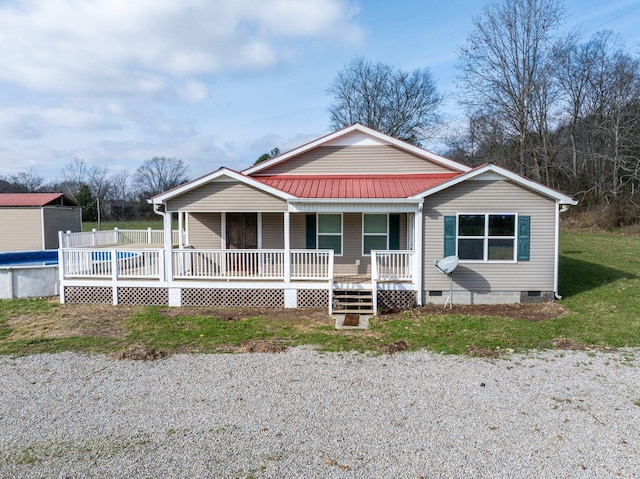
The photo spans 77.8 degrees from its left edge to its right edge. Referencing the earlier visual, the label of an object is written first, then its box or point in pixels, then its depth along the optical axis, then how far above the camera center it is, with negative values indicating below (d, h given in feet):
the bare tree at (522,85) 99.25 +34.31
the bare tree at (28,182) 198.12 +20.47
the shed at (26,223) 63.00 -0.21
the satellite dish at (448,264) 31.83 -3.45
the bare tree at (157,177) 226.38 +26.16
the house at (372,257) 33.30 -3.14
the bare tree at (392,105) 132.05 +39.91
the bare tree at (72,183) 194.49 +19.74
